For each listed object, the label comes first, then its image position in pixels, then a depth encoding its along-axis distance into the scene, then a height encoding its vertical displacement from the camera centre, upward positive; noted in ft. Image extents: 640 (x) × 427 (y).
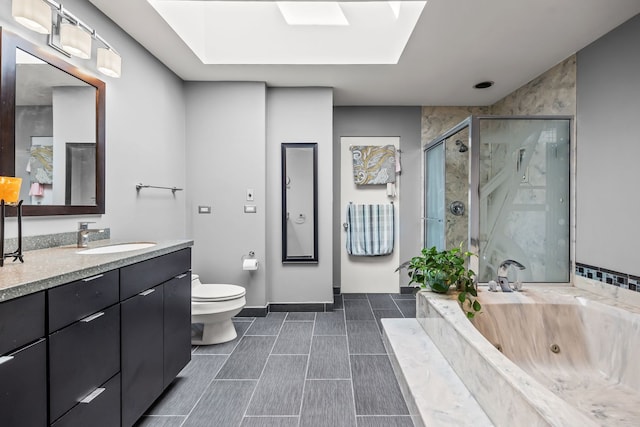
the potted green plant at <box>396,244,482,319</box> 6.84 -1.40
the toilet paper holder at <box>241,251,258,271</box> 9.86 -1.62
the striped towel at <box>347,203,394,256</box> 12.72 -0.69
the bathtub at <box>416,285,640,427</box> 3.82 -2.34
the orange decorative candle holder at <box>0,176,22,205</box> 3.93 +0.31
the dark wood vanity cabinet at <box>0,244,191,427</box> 2.97 -1.66
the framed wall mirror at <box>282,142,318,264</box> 10.78 +0.35
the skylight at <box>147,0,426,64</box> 8.55 +5.09
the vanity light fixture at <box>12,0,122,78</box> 4.61 +3.03
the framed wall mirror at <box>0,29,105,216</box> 4.79 +1.45
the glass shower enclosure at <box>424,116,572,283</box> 8.29 +0.49
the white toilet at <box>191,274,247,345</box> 7.89 -2.46
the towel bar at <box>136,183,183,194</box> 7.88 +0.70
